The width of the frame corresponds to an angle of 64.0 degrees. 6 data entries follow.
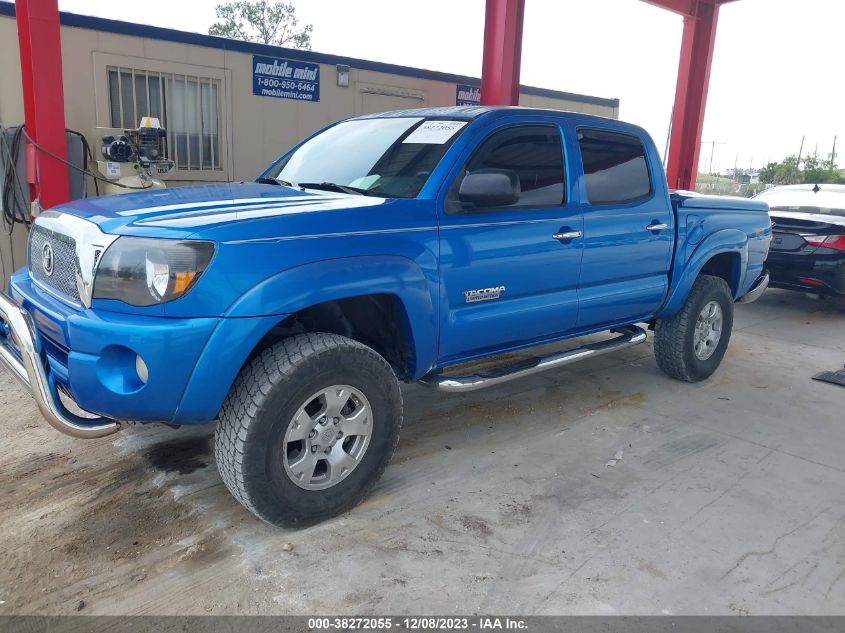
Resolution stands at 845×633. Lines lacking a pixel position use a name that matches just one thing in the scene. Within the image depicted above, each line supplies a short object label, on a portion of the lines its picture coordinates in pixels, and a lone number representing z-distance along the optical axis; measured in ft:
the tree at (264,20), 162.81
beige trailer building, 23.88
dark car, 25.50
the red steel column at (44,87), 18.11
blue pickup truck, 8.56
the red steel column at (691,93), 37.04
